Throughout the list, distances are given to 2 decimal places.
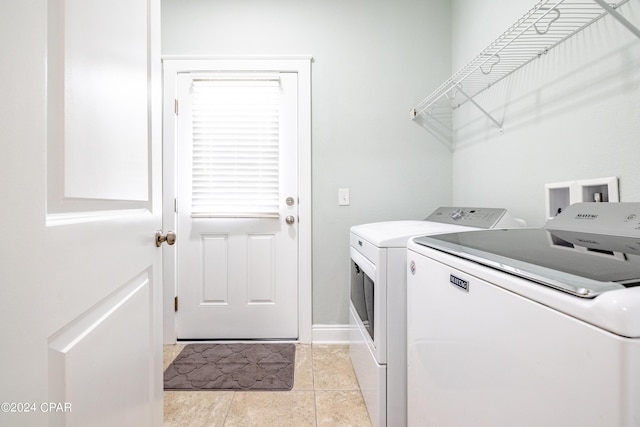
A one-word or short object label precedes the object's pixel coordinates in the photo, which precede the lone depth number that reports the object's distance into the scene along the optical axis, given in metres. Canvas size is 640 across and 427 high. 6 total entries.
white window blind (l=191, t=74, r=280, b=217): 2.08
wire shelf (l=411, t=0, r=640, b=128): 0.94
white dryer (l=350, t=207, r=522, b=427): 1.19
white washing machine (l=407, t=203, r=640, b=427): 0.36
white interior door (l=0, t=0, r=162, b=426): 0.38
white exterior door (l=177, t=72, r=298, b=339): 2.08
